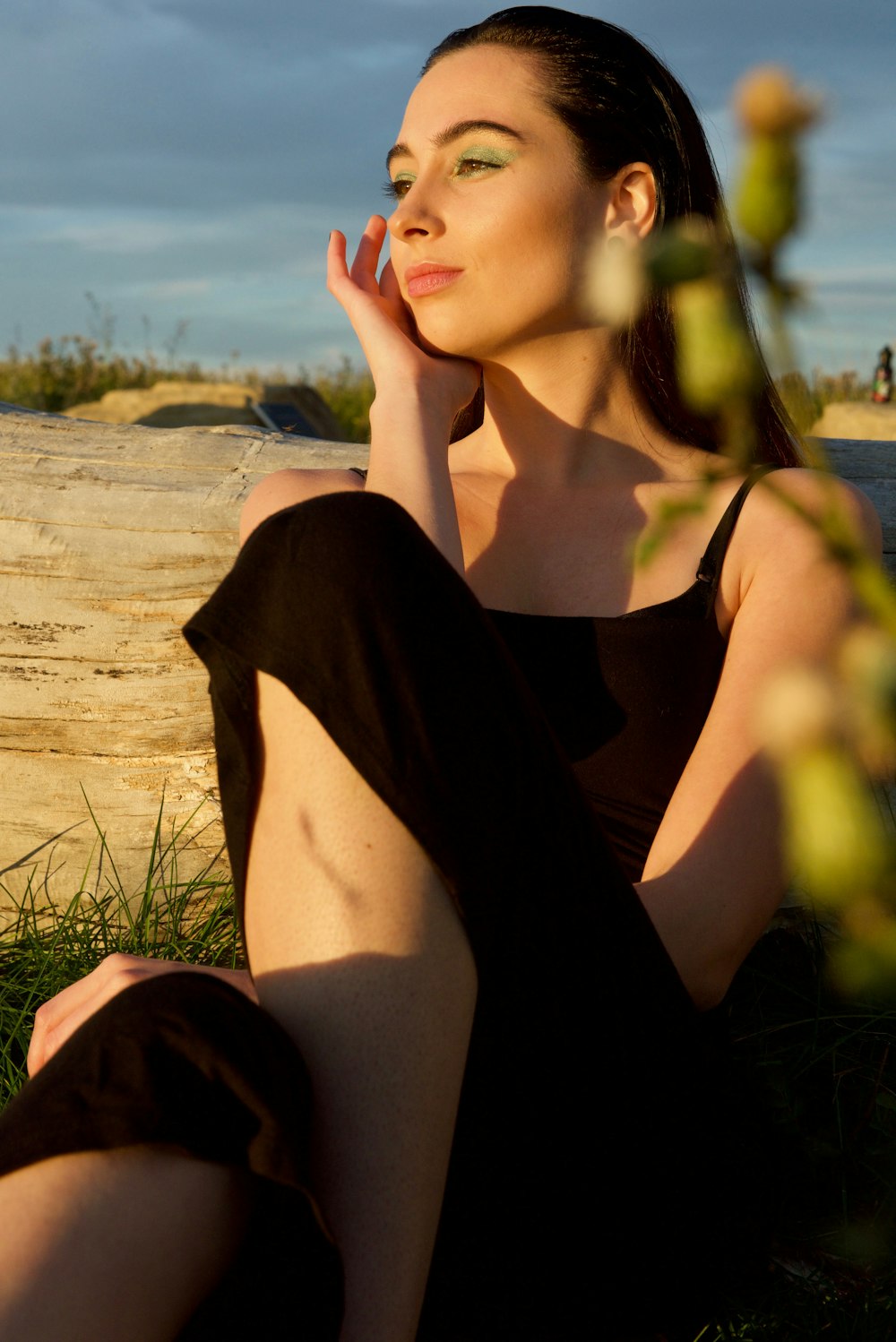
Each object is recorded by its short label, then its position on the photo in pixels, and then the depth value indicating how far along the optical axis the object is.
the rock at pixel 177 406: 6.27
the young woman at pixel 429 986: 1.28
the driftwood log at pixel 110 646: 1.75
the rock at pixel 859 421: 2.96
